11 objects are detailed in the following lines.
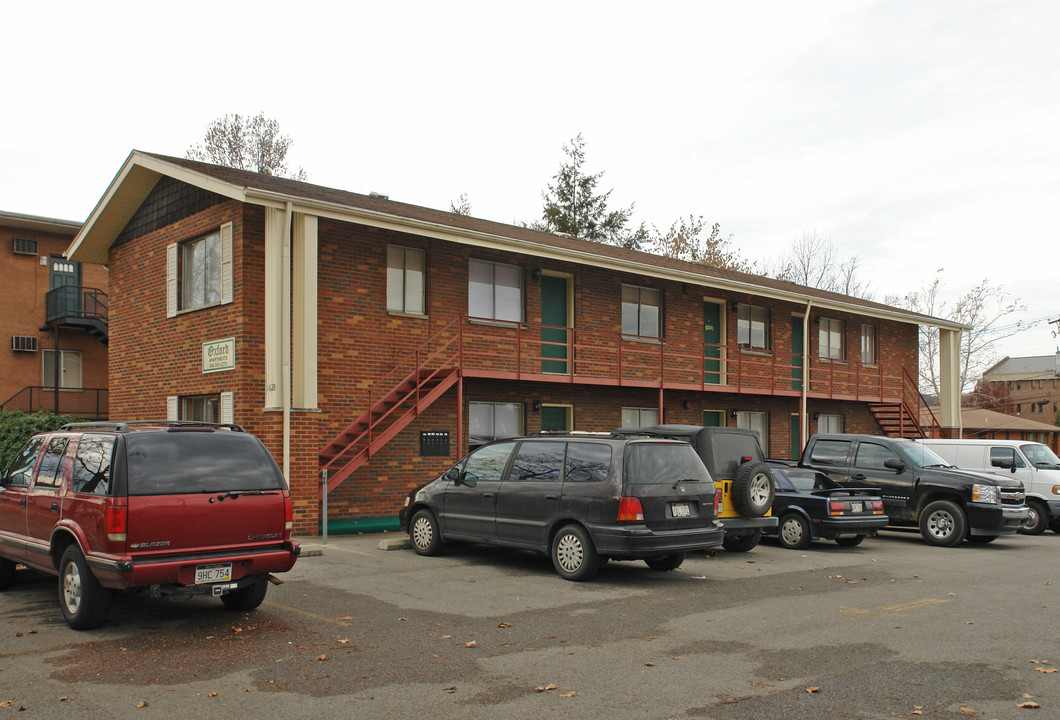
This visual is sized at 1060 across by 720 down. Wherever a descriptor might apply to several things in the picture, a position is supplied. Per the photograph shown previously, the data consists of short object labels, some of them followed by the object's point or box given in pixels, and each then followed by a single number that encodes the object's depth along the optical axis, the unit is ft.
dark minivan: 33.40
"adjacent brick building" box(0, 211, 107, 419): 97.81
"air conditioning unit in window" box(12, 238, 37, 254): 100.48
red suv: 23.97
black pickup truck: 48.14
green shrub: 74.38
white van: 57.77
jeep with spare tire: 41.55
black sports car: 45.27
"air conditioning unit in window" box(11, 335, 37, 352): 98.32
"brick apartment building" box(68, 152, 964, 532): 48.96
